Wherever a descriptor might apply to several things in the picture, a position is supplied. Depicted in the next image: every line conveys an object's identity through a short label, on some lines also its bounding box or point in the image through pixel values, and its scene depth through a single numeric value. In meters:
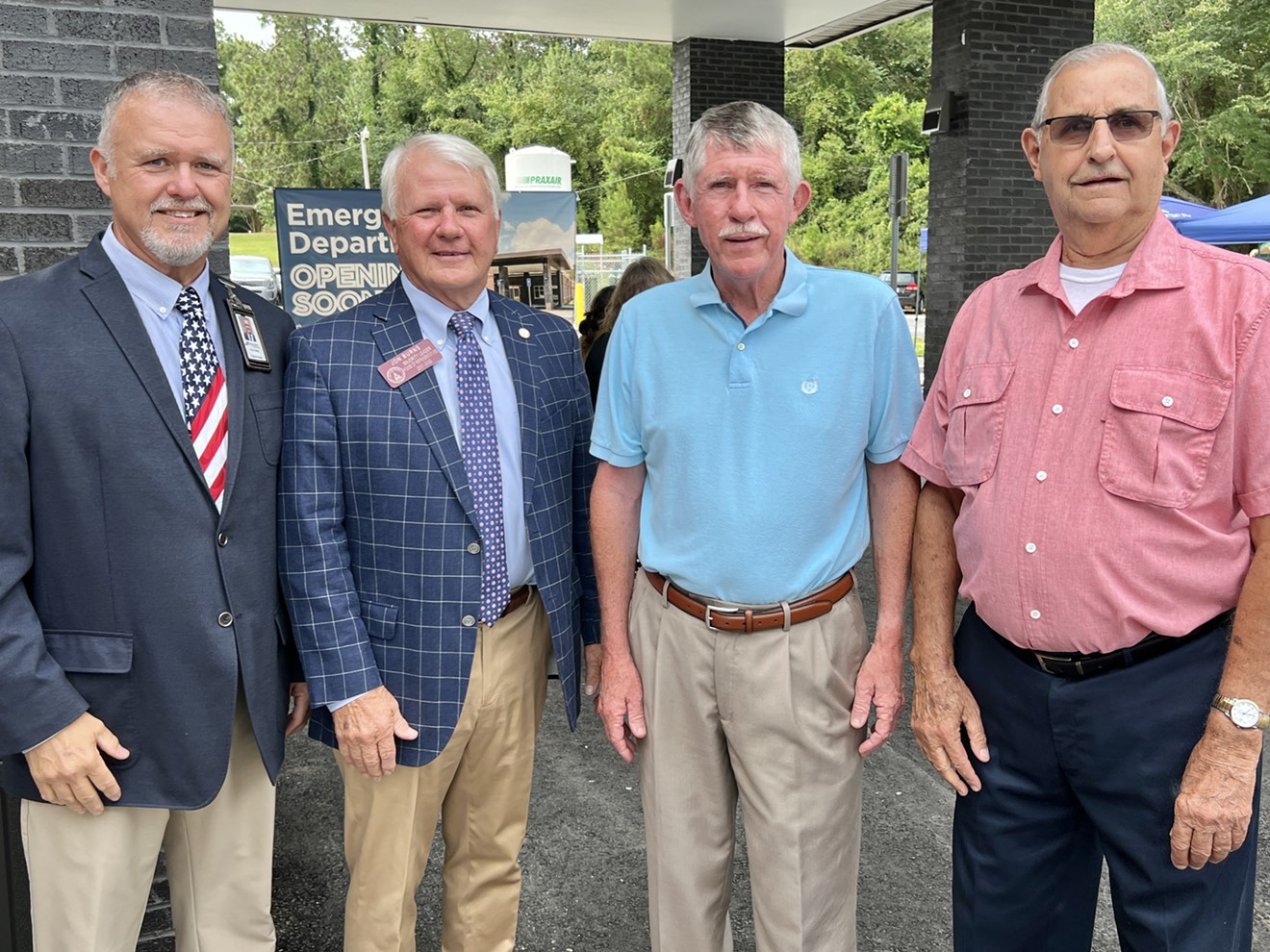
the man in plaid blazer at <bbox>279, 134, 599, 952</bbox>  2.17
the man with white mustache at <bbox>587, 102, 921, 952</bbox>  2.19
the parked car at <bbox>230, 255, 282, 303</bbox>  25.22
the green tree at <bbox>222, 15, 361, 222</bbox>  46.12
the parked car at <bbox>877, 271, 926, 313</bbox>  34.30
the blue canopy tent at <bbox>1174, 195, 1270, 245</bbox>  10.27
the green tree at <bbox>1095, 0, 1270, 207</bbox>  24.38
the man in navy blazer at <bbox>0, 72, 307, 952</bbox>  1.88
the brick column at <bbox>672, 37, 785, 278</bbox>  11.72
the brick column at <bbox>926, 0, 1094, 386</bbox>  8.50
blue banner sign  5.63
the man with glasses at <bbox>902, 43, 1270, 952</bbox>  1.85
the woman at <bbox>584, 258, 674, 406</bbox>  5.49
